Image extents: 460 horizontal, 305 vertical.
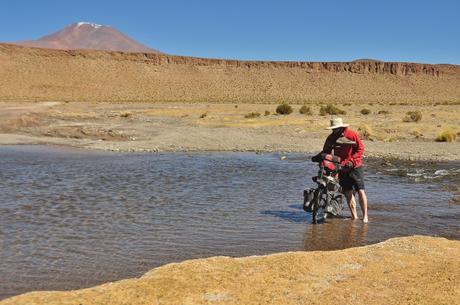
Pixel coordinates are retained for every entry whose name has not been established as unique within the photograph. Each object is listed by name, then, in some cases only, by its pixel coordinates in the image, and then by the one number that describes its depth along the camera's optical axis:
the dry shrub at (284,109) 45.09
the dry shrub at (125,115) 40.33
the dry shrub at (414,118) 33.84
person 10.14
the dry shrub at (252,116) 38.74
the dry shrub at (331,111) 45.06
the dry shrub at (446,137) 24.58
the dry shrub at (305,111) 45.28
